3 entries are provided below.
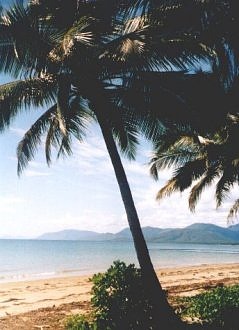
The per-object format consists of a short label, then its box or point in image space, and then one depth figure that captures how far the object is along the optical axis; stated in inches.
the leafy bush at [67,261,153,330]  270.7
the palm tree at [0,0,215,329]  309.1
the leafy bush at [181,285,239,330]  315.9
